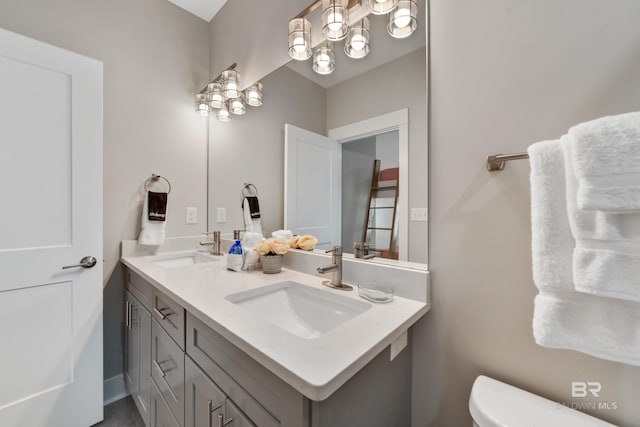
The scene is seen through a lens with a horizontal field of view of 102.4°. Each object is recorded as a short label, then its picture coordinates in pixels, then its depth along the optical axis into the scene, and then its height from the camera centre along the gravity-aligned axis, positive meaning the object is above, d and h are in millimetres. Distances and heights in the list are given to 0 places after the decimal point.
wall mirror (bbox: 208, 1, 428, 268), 924 +344
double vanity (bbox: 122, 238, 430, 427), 540 -365
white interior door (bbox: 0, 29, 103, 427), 1146 -110
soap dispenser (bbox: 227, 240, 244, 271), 1298 -240
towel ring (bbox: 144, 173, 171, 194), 1725 +214
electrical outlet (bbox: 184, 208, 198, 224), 1898 -32
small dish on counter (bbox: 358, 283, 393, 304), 846 -271
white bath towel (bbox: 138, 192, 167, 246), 1638 -126
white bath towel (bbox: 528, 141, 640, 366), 476 -169
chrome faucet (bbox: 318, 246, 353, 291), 993 -225
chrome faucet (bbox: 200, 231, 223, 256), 1748 -214
